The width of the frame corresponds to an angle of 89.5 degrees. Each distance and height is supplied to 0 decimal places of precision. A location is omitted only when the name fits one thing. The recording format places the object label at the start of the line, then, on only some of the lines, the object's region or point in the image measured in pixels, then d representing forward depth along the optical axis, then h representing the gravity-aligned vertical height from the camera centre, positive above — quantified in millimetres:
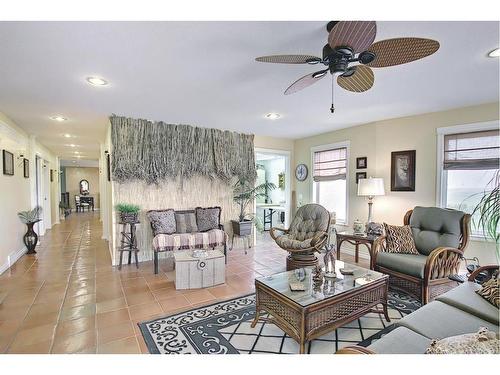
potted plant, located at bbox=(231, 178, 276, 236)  4816 -378
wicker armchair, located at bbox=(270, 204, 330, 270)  3393 -810
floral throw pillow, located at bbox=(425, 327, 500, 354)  987 -671
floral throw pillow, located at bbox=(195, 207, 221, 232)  4320 -668
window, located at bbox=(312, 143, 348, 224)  5039 +47
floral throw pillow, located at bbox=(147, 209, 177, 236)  3908 -652
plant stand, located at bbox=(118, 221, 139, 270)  3885 -978
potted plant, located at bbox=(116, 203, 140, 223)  3852 -506
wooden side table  3572 -861
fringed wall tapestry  3961 +503
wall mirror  13266 -368
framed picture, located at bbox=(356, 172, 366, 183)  4612 +95
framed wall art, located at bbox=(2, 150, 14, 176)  3696 +271
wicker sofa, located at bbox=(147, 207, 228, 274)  3737 -888
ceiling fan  1435 +825
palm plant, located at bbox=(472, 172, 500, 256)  2289 -274
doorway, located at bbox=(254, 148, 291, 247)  6172 -457
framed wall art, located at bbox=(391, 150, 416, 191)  4008 +162
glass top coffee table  1783 -936
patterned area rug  1935 -1294
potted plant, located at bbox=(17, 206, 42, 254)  4488 -973
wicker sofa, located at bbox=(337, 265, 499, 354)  1350 -887
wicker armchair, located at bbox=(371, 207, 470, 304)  2619 -859
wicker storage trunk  3078 -1135
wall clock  5837 +190
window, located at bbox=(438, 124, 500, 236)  3330 +193
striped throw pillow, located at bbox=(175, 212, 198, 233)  4191 -713
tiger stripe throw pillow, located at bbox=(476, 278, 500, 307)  1762 -814
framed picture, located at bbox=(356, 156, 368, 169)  4570 +319
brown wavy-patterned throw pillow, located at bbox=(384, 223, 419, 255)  3068 -747
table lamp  4012 -109
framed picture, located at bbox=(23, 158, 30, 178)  4750 +242
